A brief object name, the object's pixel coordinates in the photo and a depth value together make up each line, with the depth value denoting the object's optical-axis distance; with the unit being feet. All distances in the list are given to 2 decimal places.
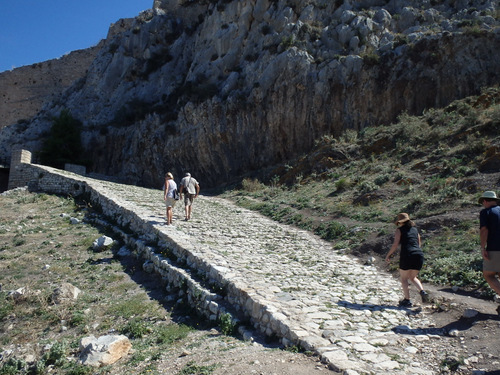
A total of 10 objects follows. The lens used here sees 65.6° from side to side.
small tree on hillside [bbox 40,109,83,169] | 103.14
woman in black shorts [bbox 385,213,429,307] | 21.04
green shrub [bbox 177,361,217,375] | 14.59
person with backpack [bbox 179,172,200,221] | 41.55
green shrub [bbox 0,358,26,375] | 18.54
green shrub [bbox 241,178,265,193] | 68.64
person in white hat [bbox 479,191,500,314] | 18.96
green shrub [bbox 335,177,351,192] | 51.66
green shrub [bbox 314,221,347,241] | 37.76
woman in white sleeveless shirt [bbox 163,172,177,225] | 38.40
